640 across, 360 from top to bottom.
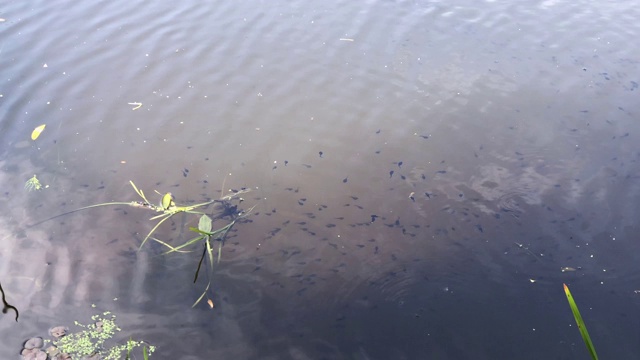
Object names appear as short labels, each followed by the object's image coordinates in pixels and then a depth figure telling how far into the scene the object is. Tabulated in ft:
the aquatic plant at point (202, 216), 12.03
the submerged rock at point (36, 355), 9.78
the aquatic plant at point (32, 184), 13.30
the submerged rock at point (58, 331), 10.20
